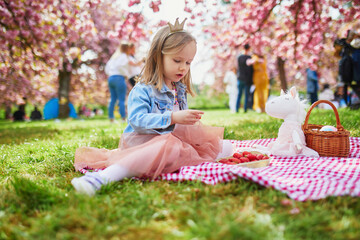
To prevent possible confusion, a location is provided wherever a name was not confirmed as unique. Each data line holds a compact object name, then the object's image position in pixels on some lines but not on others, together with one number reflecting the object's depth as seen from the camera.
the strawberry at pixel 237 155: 2.26
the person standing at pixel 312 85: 9.35
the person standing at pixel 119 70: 6.32
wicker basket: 2.36
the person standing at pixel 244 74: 8.21
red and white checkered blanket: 1.52
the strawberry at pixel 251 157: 2.19
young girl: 1.82
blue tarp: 13.45
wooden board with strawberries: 2.05
